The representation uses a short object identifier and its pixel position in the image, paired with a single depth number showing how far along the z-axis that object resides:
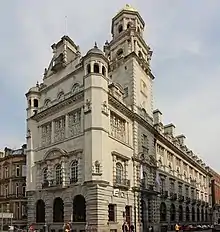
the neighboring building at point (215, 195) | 106.76
